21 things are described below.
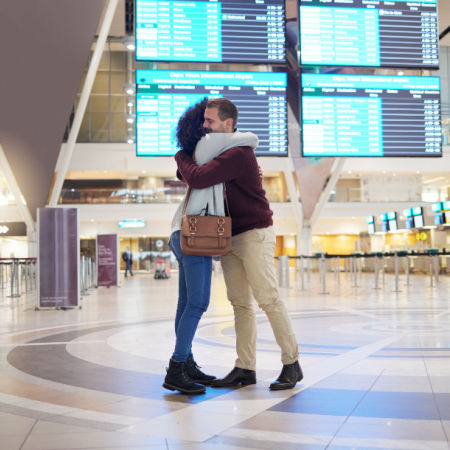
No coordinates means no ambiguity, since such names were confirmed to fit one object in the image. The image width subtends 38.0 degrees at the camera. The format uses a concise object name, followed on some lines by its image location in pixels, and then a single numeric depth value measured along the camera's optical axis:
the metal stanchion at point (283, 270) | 16.94
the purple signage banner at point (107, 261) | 18.62
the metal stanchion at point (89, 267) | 17.67
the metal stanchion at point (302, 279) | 15.09
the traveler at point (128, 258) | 29.58
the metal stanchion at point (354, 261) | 16.23
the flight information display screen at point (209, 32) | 10.31
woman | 3.38
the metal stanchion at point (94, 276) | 18.70
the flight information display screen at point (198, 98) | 10.52
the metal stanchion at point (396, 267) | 13.50
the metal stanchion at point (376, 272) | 14.99
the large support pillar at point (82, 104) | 14.66
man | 3.45
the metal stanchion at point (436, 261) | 16.89
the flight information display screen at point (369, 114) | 11.00
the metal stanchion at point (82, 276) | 15.42
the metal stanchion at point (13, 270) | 13.88
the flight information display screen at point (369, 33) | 10.75
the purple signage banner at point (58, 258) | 10.19
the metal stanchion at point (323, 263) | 13.50
